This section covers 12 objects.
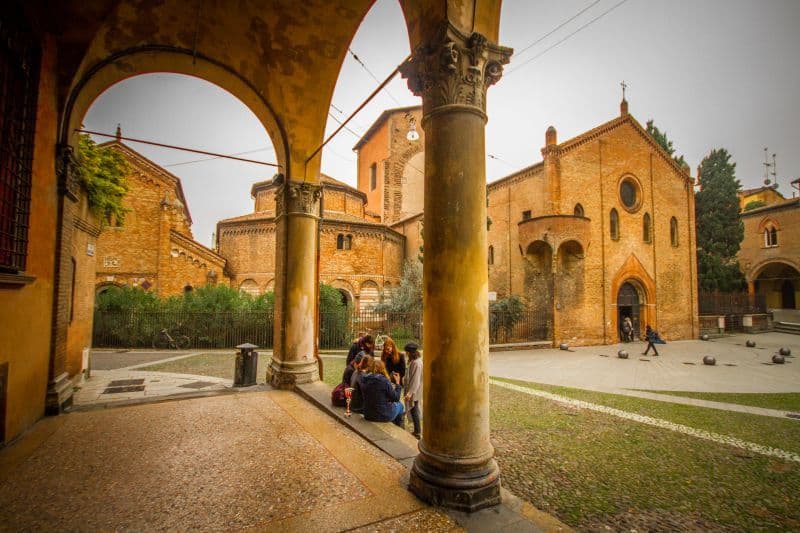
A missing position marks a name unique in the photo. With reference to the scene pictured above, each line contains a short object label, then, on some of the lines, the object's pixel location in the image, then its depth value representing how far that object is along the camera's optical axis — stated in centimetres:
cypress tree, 2845
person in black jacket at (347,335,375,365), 614
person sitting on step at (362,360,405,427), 477
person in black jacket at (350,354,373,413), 509
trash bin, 773
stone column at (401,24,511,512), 290
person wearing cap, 546
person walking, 1582
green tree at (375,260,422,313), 2050
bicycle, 1598
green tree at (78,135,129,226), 826
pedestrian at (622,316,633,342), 2008
